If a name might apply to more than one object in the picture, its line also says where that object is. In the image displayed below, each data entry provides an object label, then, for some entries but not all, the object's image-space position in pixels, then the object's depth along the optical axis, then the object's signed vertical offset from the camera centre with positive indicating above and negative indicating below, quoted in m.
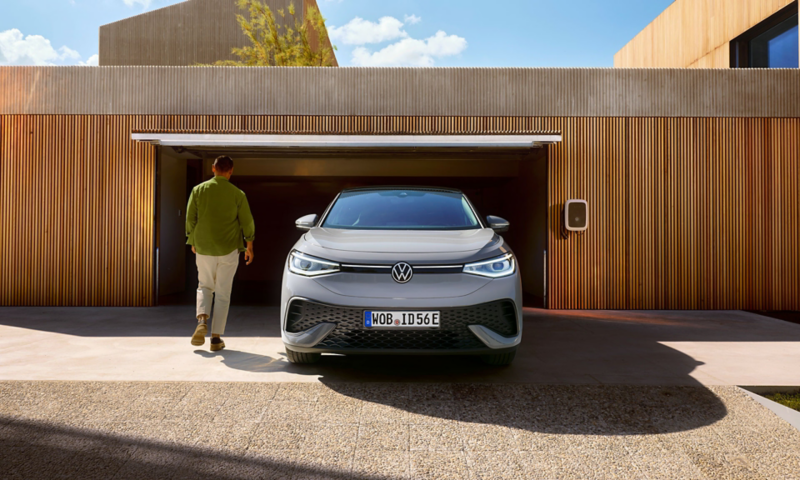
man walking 4.50 +0.08
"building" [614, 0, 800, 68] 11.16 +5.34
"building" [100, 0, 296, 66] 18.91 +7.70
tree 19.58 +8.22
